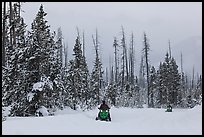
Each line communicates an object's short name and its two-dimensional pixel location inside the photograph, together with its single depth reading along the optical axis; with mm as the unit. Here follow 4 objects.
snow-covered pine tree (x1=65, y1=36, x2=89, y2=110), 37844
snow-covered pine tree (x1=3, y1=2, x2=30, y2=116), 24391
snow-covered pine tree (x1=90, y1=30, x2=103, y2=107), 47906
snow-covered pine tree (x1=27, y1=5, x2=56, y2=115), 24375
